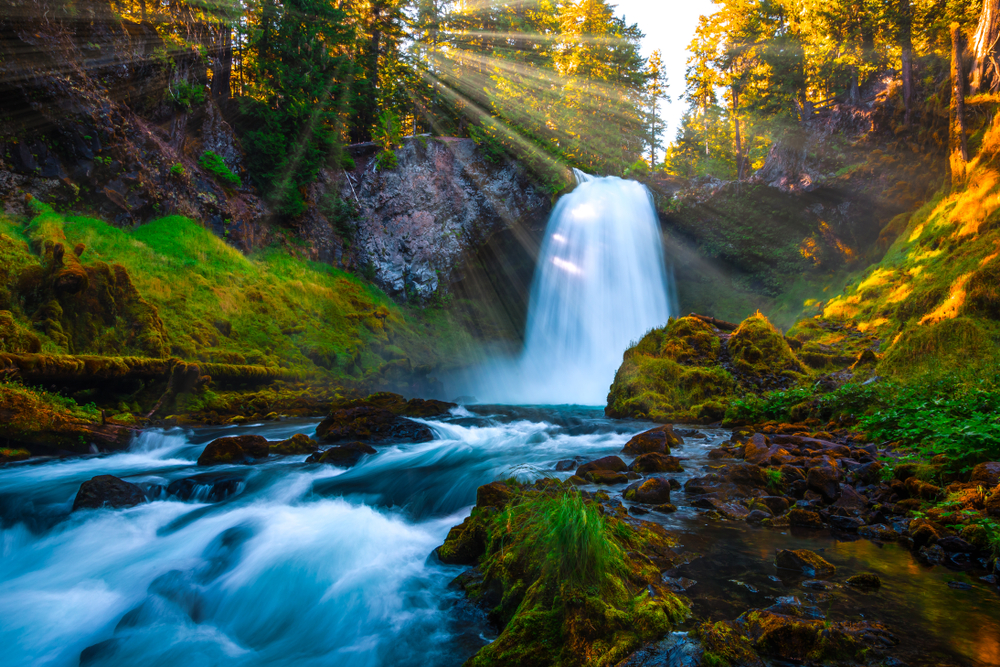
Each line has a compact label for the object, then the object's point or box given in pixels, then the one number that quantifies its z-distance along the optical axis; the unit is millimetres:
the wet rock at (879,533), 3736
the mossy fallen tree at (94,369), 7633
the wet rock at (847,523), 3967
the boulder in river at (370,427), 9281
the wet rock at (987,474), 3831
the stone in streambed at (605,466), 5752
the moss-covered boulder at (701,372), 10992
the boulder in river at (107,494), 5277
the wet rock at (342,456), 7332
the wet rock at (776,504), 4367
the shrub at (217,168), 17734
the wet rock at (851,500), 4234
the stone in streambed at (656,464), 5840
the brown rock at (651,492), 4668
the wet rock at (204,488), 5992
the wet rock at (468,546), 4000
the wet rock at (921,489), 4023
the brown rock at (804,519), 4094
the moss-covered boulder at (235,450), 7379
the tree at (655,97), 39312
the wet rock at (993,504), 3387
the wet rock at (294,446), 7949
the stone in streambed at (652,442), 6739
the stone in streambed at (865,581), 2982
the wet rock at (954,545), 3349
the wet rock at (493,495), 4164
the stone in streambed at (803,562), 3219
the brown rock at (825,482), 4445
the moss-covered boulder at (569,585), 2461
